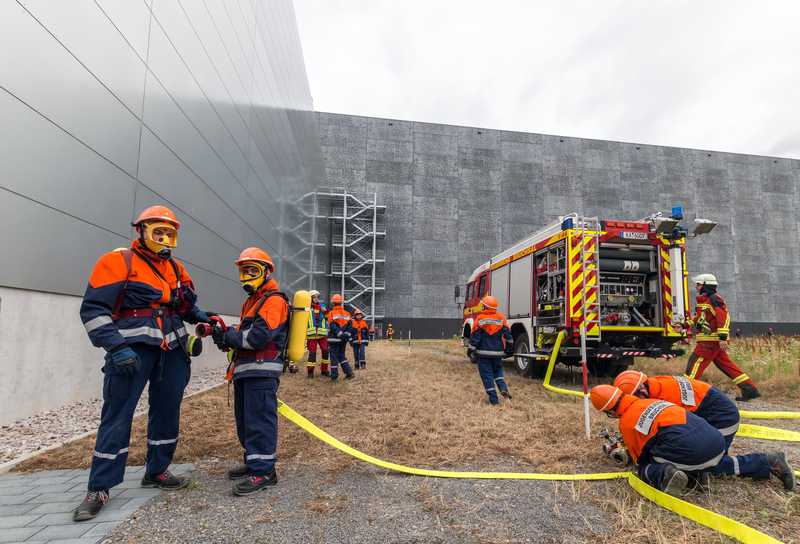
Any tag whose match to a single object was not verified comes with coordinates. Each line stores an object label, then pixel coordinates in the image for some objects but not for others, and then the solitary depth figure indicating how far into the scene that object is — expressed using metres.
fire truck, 7.25
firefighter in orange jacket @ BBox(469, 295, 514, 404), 5.86
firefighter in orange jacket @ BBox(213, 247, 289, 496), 2.94
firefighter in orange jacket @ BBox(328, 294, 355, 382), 7.80
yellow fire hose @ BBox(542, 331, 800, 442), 3.66
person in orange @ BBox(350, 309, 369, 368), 9.95
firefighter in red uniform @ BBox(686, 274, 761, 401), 6.21
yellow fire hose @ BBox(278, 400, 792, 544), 2.20
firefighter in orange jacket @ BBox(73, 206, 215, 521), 2.56
